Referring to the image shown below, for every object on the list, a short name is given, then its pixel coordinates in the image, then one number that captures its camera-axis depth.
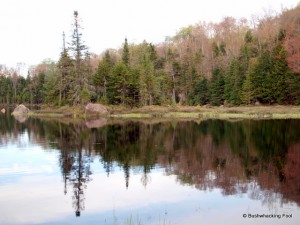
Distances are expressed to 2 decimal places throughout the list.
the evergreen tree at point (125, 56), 78.46
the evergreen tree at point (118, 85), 66.62
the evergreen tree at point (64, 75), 68.81
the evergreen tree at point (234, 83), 68.50
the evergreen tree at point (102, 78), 71.19
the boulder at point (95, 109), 62.16
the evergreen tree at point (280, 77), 62.03
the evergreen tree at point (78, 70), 65.38
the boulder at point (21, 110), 73.18
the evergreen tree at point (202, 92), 75.19
